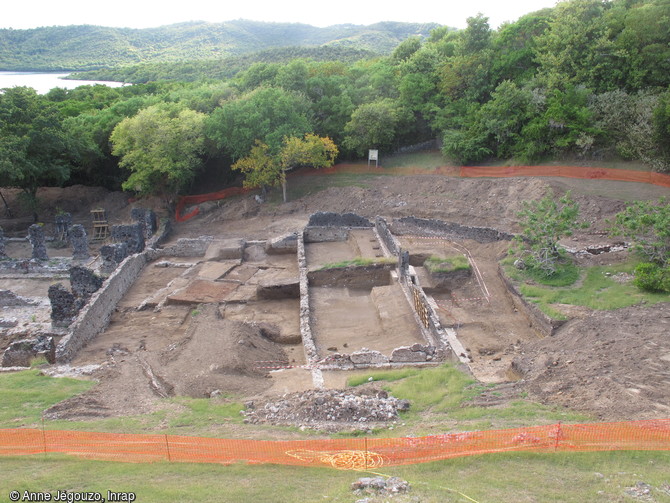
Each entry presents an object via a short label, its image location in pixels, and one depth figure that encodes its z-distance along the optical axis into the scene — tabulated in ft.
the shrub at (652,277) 60.59
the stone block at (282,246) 90.53
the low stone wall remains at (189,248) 91.66
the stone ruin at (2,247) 88.58
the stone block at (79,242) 89.10
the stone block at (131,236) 88.17
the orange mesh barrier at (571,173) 91.15
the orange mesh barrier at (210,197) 116.54
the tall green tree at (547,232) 71.61
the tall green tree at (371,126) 115.85
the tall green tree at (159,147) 105.29
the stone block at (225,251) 87.56
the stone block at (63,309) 61.53
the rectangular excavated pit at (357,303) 58.65
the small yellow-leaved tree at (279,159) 105.50
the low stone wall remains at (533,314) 59.82
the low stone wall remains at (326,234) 94.12
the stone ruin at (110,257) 79.77
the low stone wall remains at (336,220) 94.94
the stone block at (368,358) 51.85
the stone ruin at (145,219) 99.76
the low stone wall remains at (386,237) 81.55
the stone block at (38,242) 86.89
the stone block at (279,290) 73.05
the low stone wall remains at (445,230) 88.69
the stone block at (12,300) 71.56
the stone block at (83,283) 67.82
